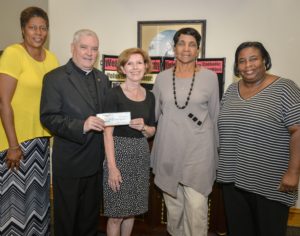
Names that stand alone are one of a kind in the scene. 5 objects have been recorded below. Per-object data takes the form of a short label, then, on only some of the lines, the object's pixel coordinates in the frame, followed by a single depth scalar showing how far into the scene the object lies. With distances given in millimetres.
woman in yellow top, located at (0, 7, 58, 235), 2074
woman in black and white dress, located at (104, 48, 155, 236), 2057
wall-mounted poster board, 2980
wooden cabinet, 2660
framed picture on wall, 3109
